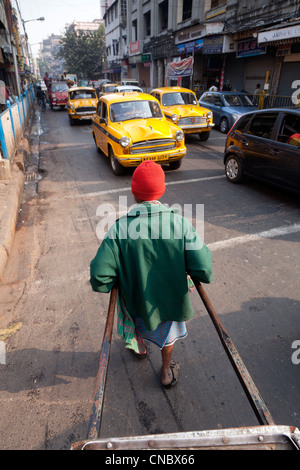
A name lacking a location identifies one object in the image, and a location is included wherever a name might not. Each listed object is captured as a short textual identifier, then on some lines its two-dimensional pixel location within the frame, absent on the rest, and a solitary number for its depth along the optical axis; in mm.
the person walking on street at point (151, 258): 1852
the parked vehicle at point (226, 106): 12770
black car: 5656
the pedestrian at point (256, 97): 15965
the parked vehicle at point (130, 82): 25466
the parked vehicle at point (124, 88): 18359
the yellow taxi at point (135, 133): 7484
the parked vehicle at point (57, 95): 23516
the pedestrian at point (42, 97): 24953
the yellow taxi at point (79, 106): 16203
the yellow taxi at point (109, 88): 20139
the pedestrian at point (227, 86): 20522
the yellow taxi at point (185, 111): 11227
